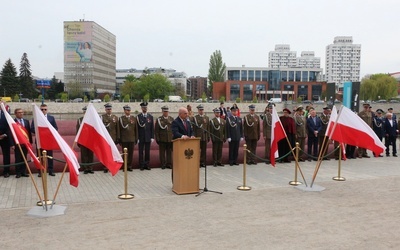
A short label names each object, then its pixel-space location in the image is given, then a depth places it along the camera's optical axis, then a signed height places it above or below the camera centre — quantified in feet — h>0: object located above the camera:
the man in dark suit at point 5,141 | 31.65 -3.34
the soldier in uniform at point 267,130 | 41.06 -2.63
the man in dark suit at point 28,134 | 31.53 -3.03
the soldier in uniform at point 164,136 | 36.50 -3.11
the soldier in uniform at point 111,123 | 35.09 -1.88
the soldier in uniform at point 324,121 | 43.37 -1.63
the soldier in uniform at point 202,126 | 37.55 -2.38
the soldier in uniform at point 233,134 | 38.78 -2.97
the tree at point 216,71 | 329.64 +31.30
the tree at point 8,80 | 247.29 +15.09
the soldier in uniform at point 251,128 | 40.04 -2.38
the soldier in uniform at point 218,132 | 38.55 -2.80
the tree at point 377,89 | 273.95 +14.41
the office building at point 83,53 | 382.63 +52.93
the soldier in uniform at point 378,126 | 48.89 -2.38
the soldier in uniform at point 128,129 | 35.50 -2.46
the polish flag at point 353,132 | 28.12 -1.94
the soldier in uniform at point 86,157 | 34.32 -5.07
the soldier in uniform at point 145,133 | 36.19 -2.88
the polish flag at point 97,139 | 23.61 -2.29
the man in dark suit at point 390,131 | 48.24 -2.98
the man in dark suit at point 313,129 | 42.57 -2.54
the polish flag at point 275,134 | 29.94 -2.26
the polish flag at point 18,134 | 22.30 -1.97
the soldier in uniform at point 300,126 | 42.60 -2.21
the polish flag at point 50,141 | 21.66 -2.32
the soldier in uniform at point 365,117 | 46.93 -1.18
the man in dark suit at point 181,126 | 28.71 -1.67
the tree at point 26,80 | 260.62 +16.55
